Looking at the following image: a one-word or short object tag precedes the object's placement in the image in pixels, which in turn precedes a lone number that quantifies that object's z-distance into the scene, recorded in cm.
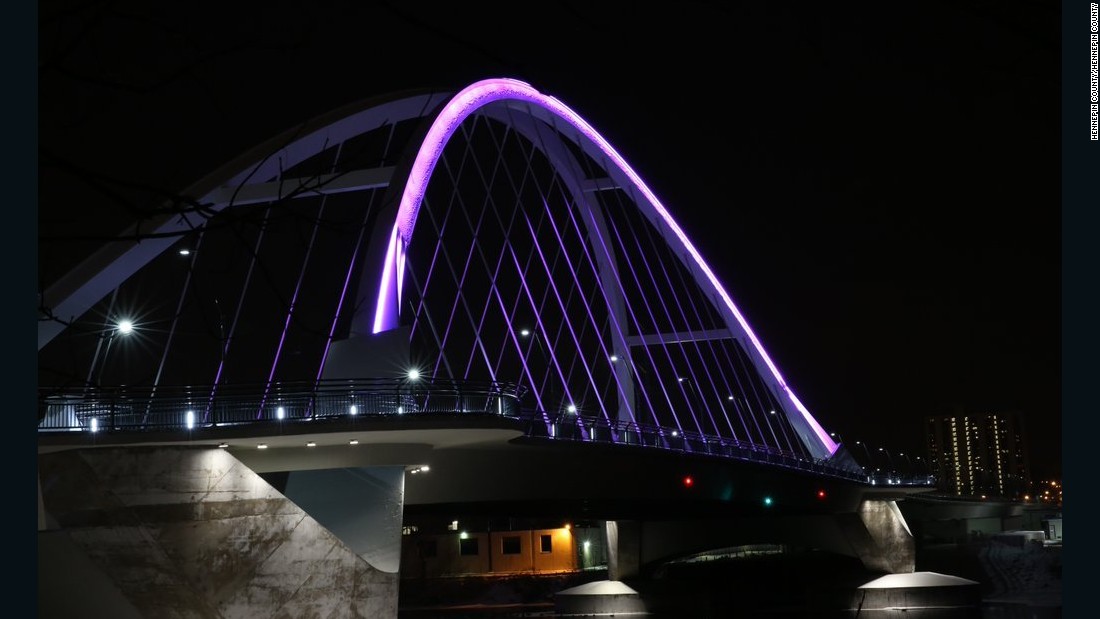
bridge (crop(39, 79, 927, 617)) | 2089
